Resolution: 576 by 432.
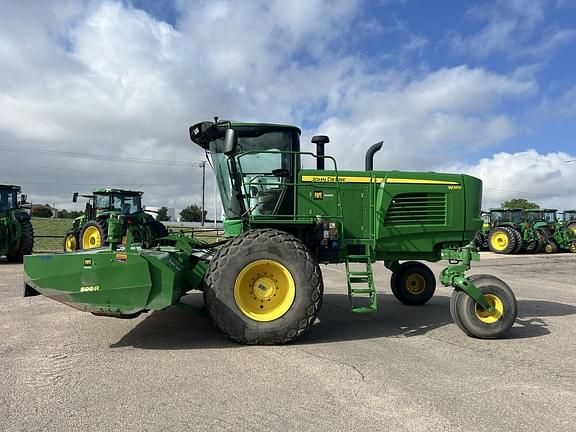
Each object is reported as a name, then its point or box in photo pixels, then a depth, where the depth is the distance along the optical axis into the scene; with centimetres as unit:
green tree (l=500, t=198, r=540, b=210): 7857
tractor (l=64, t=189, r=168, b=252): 1514
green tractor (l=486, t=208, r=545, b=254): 2217
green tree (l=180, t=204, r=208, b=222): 7571
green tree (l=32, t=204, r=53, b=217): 7491
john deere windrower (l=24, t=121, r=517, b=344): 473
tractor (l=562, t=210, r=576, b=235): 2489
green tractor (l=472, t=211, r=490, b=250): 2376
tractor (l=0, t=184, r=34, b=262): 1437
